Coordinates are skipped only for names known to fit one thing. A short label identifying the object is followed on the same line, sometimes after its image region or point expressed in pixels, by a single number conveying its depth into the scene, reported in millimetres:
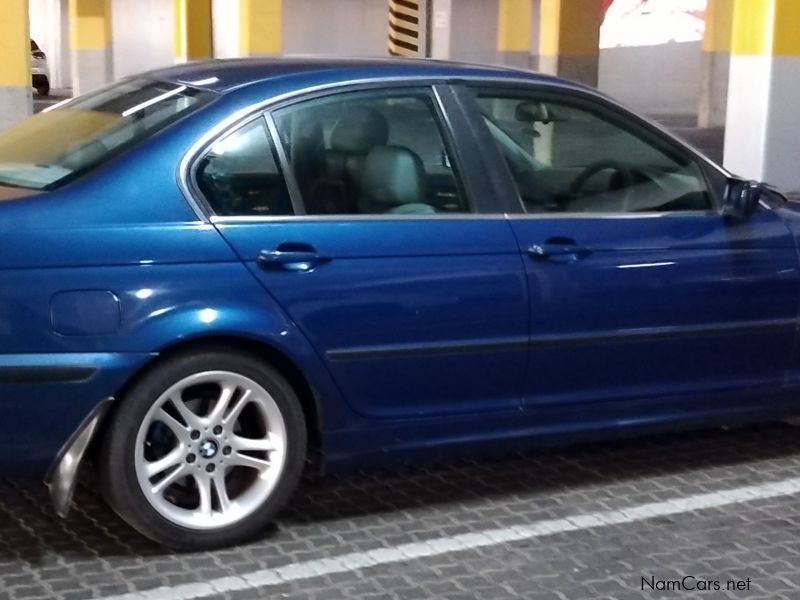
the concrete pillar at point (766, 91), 11773
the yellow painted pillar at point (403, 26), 13397
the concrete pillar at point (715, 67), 26391
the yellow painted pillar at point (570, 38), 21516
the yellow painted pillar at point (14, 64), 10430
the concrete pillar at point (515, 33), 23094
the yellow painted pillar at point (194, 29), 19534
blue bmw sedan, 3852
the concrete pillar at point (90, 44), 27641
